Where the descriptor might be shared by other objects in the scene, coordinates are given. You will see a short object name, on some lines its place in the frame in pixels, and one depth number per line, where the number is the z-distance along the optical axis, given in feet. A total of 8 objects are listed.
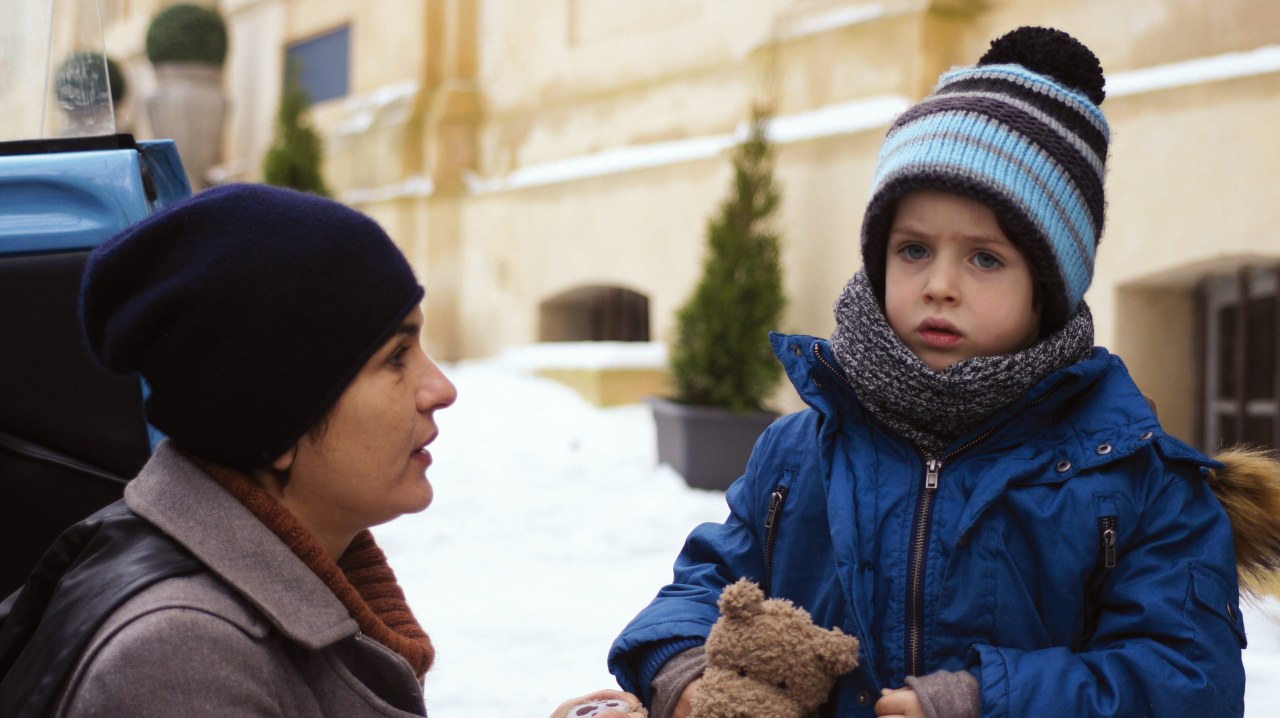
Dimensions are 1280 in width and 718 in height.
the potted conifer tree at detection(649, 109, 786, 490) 20.44
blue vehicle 6.86
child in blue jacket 5.19
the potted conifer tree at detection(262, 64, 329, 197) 36.40
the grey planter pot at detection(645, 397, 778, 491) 20.35
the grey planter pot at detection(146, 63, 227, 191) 45.47
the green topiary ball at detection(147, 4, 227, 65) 44.96
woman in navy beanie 4.25
